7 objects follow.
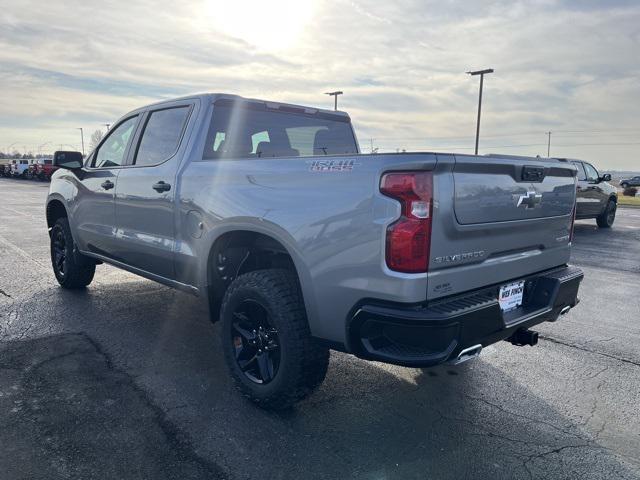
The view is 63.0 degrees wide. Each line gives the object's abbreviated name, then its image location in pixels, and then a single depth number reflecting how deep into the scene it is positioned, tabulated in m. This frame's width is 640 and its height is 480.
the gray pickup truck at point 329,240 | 2.49
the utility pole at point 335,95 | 36.22
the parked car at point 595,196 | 12.40
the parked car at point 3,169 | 47.06
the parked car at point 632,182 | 62.44
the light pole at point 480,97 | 30.61
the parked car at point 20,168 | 42.66
